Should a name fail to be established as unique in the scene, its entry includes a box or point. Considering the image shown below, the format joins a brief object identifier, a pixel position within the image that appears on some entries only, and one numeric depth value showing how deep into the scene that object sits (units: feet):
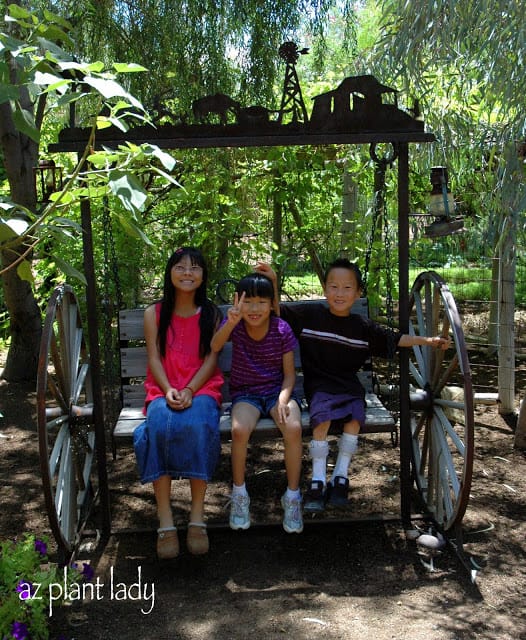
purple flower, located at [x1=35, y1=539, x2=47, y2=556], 9.75
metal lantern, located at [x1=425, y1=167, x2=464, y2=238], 13.99
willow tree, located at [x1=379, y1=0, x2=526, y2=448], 13.99
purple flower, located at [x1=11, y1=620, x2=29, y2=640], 8.23
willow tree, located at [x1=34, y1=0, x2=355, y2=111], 16.84
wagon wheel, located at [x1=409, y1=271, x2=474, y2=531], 10.50
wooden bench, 11.73
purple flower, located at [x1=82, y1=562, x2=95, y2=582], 10.39
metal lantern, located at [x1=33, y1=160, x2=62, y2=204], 16.89
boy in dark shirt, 11.64
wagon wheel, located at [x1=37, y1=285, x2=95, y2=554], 10.10
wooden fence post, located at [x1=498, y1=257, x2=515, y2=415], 18.02
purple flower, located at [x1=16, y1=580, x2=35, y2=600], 8.77
